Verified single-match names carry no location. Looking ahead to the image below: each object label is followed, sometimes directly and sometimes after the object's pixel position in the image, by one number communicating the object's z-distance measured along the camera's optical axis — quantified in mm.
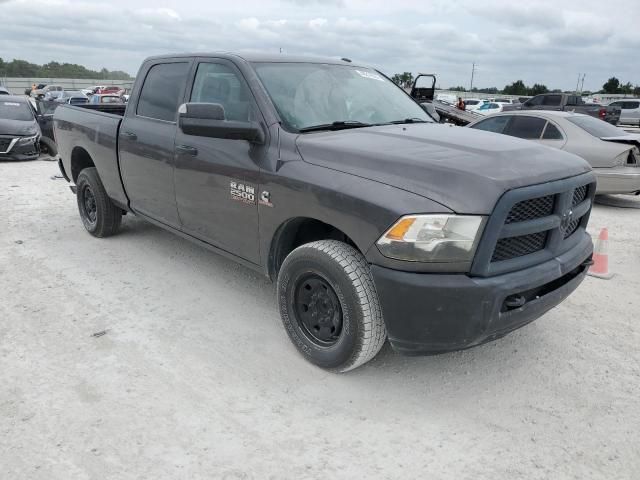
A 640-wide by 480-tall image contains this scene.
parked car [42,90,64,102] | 24961
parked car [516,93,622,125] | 21953
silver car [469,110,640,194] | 7785
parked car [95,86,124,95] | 38281
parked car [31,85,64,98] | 37281
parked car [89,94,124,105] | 18166
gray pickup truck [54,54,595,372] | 2627
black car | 11906
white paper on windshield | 4330
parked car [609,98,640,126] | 29844
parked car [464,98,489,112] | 29759
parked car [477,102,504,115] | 27550
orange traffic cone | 5056
